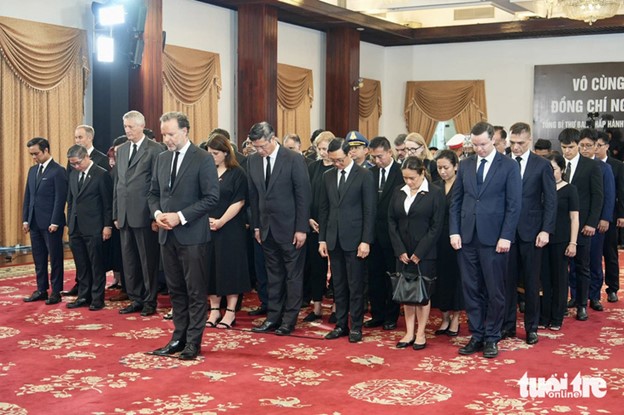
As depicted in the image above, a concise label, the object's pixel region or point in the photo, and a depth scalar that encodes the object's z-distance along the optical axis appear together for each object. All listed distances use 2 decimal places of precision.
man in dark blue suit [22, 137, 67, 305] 7.31
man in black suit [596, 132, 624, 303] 7.53
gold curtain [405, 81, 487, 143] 16.52
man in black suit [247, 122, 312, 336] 6.05
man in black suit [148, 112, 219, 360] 5.25
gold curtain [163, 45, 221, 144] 11.83
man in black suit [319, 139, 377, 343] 5.85
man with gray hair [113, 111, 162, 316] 6.75
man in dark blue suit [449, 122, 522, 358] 5.41
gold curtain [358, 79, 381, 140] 16.16
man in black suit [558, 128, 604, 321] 6.85
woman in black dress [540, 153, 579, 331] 6.34
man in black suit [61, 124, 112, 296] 7.43
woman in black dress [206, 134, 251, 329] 6.29
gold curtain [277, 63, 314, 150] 13.95
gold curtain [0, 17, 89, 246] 9.62
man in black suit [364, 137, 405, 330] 6.21
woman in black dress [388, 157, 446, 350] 5.68
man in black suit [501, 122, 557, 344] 5.79
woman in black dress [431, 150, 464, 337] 6.01
